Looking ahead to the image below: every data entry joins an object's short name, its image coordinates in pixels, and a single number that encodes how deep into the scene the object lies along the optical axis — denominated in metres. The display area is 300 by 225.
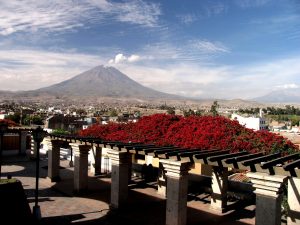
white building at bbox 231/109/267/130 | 75.17
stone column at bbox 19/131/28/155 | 27.78
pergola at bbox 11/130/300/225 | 7.29
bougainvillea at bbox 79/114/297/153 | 15.32
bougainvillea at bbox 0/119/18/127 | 27.67
